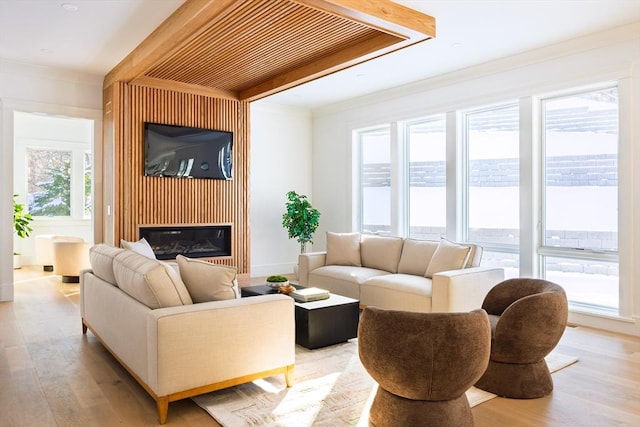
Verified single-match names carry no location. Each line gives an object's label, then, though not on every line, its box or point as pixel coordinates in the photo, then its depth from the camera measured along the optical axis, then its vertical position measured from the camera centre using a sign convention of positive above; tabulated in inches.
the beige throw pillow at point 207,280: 112.4 -17.5
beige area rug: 100.8 -46.1
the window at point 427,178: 246.8 +16.8
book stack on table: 157.9 -29.9
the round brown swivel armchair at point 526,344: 111.6 -33.4
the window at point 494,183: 213.2 +11.8
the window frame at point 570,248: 174.4 -16.7
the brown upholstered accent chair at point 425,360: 87.0 -29.2
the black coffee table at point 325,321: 149.6 -37.6
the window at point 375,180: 282.5 +18.1
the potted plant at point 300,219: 284.7 -6.5
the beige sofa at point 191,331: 99.5 -28.0
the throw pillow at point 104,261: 136.5 -16.0
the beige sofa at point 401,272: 166.7 -27.4
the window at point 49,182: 353.7 +21.4
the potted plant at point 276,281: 170.1 -27.3
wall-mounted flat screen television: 231.8 +30.2
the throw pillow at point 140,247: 176.8 -14.7
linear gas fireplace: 236.8 -16.6
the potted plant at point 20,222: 322.3 -8.9
